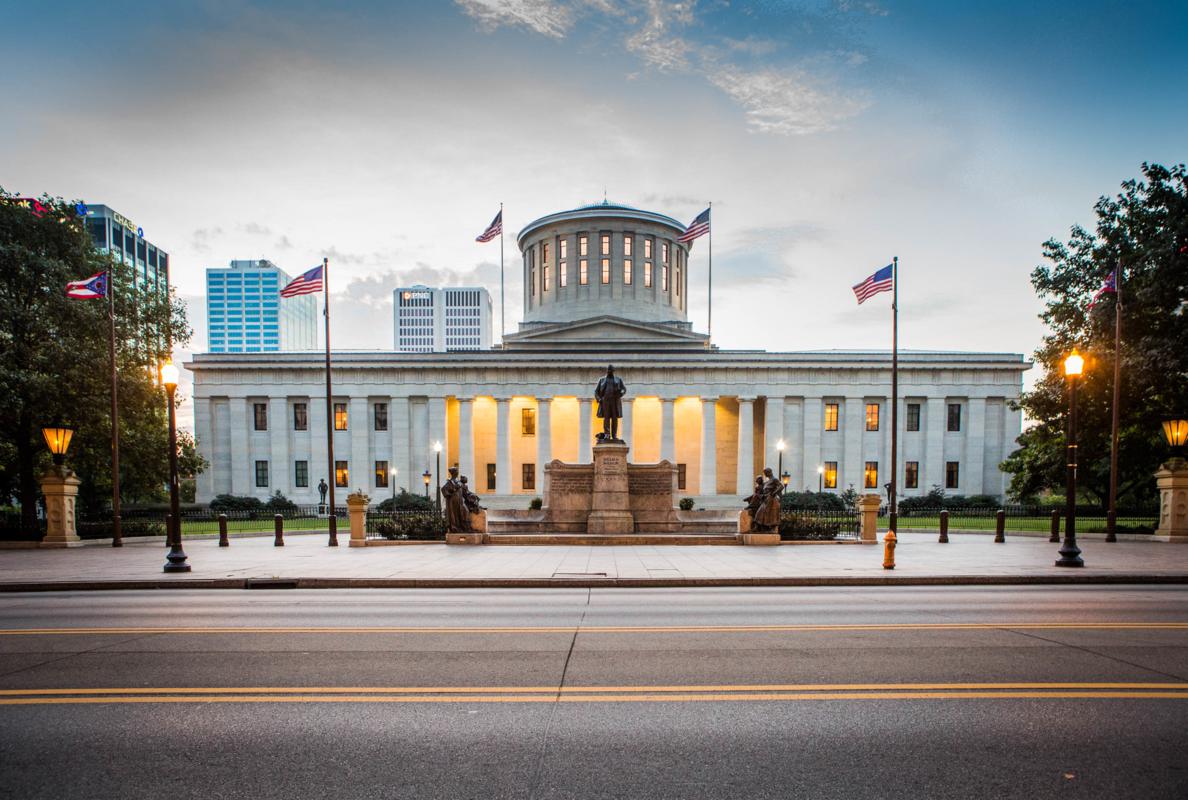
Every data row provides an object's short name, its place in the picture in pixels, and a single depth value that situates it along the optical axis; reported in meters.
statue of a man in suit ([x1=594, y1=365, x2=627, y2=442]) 23.23
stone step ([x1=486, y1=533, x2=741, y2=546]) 19.12
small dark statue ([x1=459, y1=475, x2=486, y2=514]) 19.81
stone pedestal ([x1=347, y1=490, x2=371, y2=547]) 19.45
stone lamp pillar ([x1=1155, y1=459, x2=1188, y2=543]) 19.44
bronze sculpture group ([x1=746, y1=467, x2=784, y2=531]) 18.86
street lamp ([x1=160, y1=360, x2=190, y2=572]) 13.88
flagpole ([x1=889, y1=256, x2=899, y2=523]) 19.18
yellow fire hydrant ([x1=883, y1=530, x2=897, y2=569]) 13.93
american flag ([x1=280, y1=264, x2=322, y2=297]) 22.14
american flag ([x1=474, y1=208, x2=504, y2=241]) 43.56
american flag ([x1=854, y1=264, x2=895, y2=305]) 23.20
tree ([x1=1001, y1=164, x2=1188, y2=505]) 20.97
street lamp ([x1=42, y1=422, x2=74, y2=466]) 20.22
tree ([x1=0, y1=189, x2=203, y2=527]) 21.77
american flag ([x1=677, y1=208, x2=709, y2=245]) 41.88
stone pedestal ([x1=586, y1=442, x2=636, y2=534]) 21.36
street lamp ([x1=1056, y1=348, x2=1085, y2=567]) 13.91
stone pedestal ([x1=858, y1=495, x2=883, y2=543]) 19.72
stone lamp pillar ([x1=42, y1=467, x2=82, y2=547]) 20.06
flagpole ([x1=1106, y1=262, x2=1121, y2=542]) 19.05
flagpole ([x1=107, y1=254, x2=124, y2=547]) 20.50
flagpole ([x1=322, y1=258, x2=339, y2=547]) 19.97
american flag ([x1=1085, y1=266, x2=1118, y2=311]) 19.72
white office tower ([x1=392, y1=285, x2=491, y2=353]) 186.62
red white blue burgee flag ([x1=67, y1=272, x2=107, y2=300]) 19.59
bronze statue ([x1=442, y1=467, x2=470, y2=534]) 19.59
